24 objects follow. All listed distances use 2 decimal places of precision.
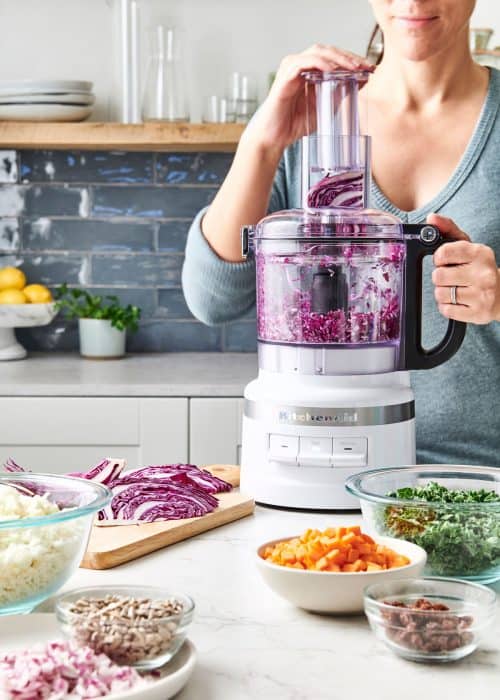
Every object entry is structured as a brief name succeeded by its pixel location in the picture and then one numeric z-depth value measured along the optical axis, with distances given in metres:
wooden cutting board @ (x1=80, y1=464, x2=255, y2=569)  1.21
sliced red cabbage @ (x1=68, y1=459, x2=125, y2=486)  1.45
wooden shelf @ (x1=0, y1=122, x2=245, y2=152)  3.03
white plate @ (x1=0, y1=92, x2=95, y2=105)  3.04
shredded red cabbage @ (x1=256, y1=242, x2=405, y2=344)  1.44
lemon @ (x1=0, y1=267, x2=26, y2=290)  3.16
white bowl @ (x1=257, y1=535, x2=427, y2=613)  1.00
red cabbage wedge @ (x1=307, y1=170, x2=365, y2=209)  1.48
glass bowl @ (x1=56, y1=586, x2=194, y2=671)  0.86
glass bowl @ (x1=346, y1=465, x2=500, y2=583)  1.11
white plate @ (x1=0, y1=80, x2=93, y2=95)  3.03
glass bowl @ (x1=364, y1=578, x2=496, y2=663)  0.91
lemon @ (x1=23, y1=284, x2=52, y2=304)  3.16
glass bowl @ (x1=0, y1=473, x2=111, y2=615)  1.01
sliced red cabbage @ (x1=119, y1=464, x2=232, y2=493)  1.43
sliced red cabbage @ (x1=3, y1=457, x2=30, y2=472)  1.38
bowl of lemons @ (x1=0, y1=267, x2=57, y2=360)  3.11
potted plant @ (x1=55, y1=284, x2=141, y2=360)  3.21
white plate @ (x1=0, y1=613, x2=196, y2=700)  0.83
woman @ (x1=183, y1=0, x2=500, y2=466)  1.66
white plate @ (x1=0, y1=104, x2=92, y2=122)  3.04
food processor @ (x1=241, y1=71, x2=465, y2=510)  1.42
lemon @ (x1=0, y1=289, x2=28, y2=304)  3.12
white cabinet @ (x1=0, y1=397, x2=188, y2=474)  2.72
